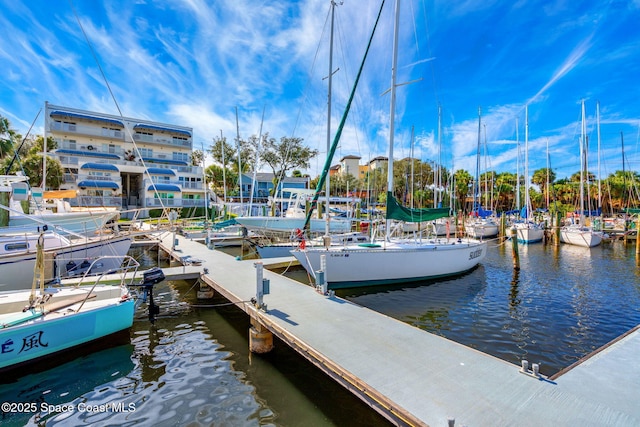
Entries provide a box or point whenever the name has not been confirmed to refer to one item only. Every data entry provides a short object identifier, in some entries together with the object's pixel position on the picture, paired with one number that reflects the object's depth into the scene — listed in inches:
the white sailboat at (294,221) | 884.6
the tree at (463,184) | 2442.2
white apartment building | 1540.4
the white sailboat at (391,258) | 478.6
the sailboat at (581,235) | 1063.6
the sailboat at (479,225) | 1328.7
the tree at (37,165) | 1290.5
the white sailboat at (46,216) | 540.7
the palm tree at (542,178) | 2348.4
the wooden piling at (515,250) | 692.7
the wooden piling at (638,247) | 853.7
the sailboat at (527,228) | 1192.2
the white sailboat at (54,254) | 398.6
